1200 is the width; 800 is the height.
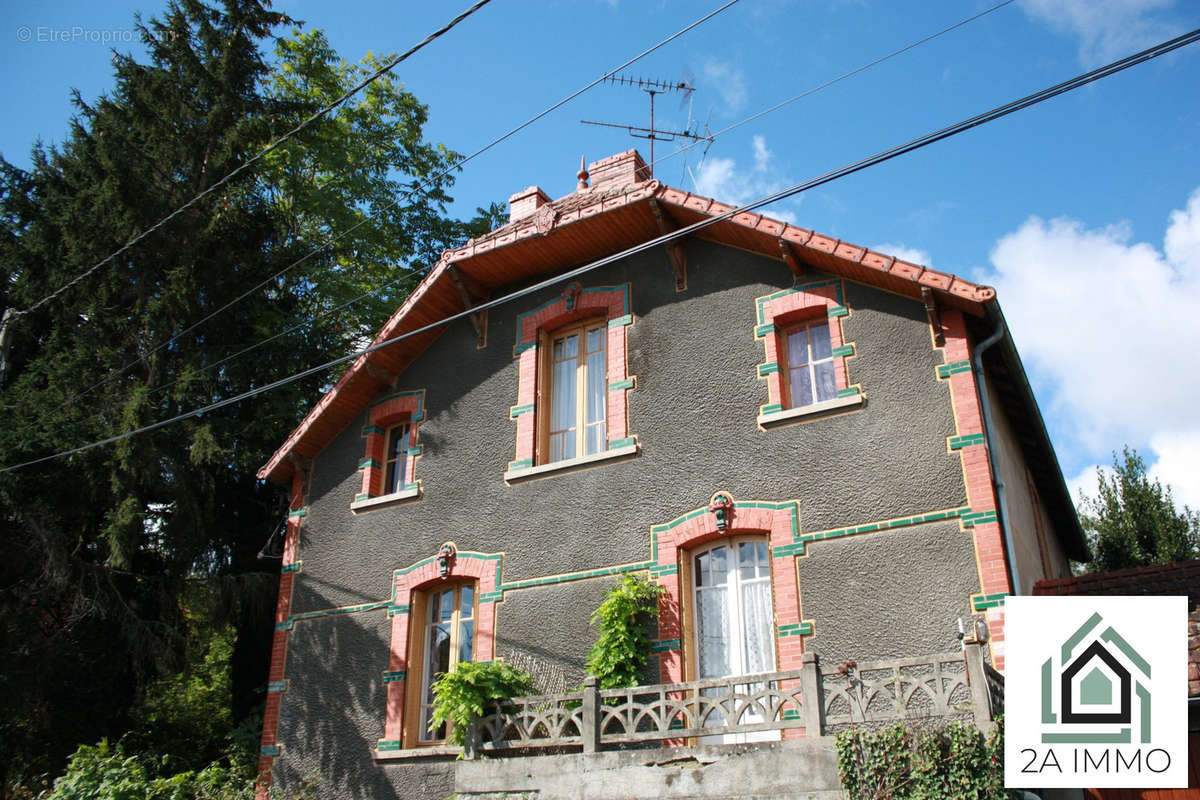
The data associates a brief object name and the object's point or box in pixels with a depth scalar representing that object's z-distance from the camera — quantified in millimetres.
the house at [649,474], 10086
